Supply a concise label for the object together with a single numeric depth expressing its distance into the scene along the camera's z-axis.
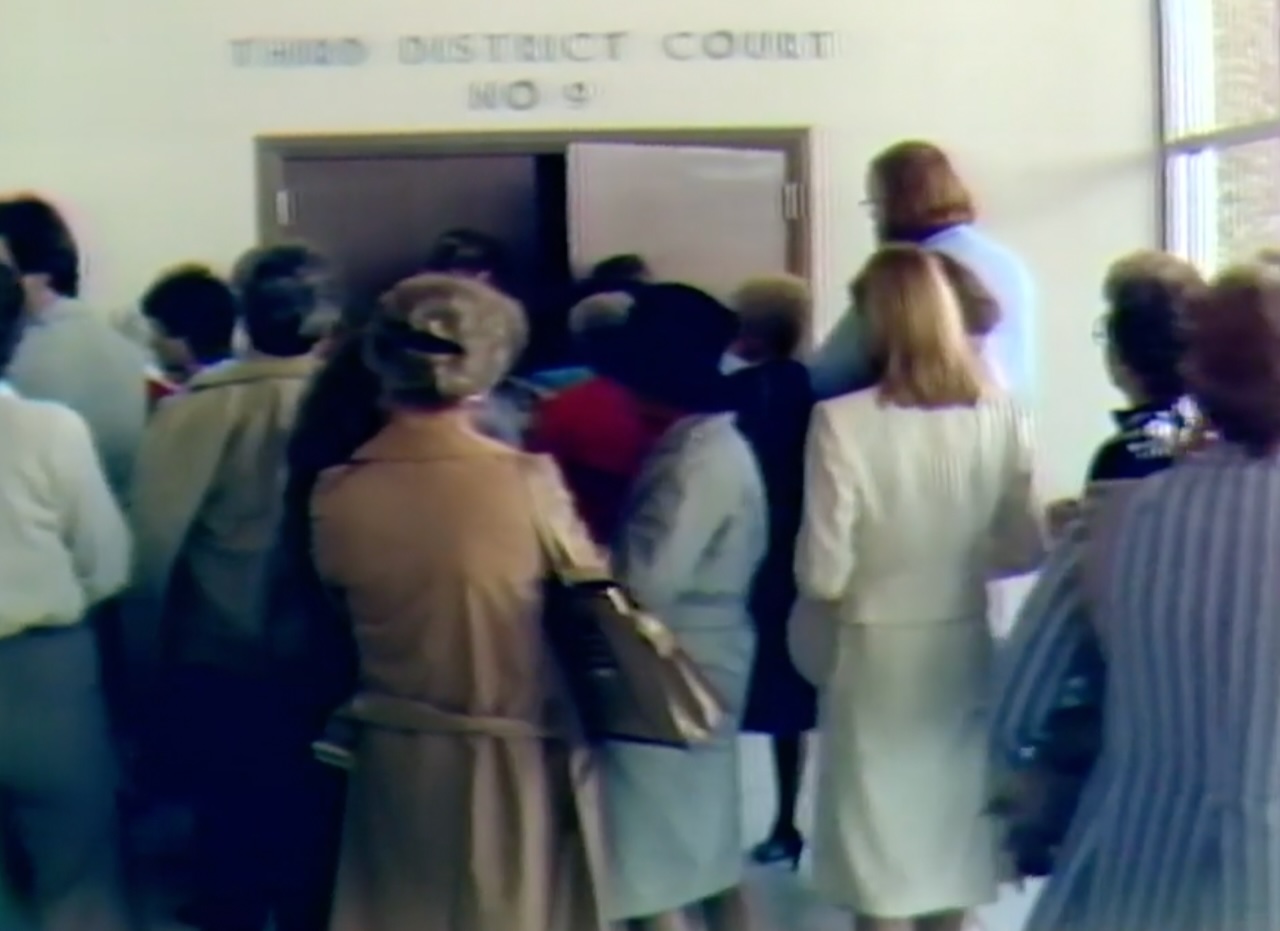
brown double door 6.62
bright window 6.59
